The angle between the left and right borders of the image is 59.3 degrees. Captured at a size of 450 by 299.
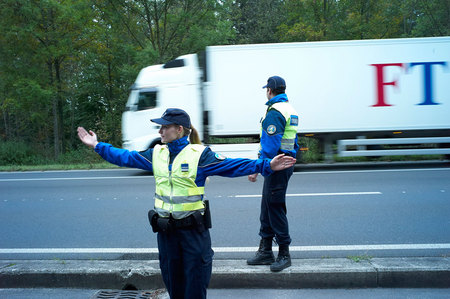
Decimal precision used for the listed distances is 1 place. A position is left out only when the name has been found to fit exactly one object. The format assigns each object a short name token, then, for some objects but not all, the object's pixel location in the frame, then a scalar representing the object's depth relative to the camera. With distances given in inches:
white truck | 439.8
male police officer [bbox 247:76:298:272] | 148.9
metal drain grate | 146.1
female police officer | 105.3
